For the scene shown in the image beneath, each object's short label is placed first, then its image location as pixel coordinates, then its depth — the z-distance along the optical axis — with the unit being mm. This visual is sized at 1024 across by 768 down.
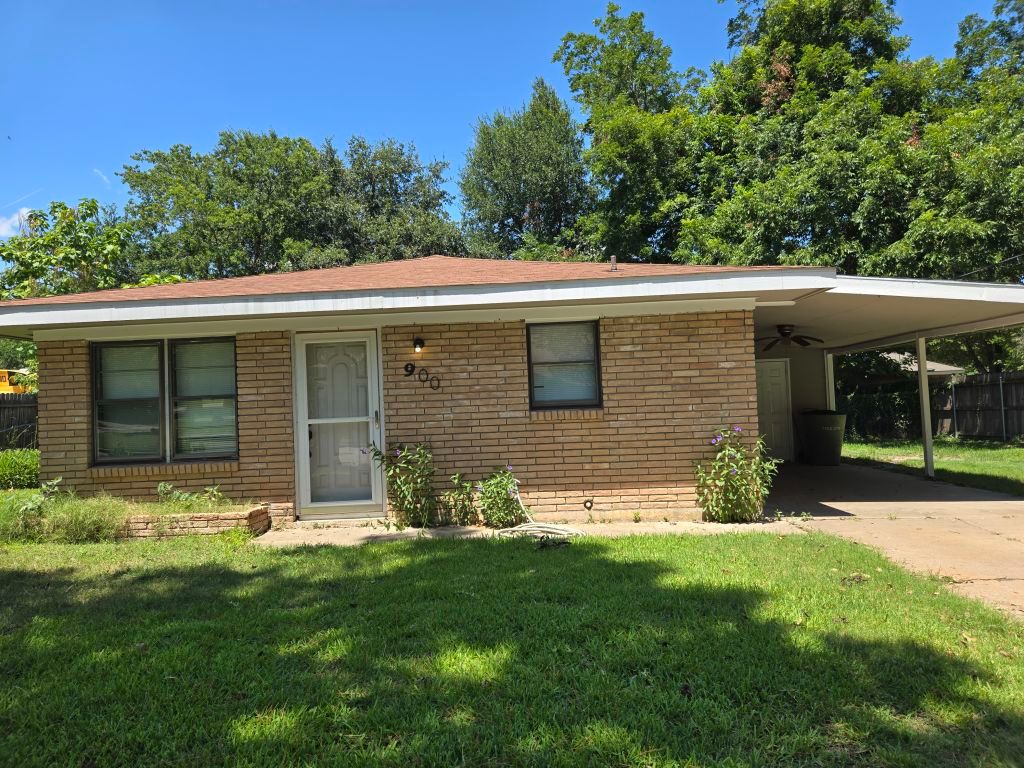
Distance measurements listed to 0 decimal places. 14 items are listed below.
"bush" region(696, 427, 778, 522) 6965
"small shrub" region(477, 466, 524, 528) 6996
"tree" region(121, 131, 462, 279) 27375
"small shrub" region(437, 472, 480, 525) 7258
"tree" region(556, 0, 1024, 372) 13875
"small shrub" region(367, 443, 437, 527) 7074
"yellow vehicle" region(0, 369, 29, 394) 26234
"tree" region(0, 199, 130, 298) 16016
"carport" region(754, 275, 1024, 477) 7062
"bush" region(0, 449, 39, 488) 12336
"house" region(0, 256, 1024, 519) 7352
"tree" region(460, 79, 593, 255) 27625
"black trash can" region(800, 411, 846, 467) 12680
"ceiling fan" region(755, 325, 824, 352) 10233
